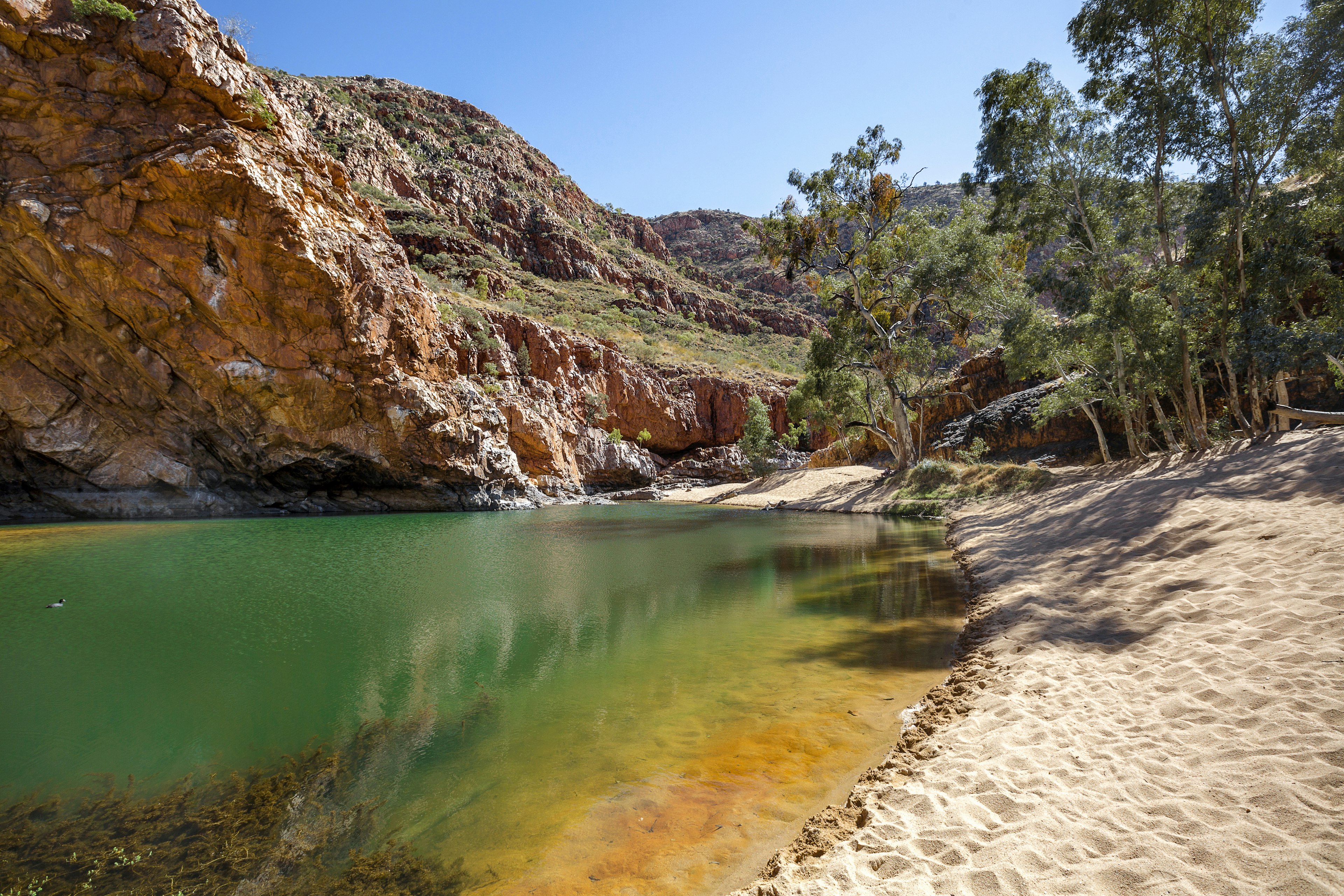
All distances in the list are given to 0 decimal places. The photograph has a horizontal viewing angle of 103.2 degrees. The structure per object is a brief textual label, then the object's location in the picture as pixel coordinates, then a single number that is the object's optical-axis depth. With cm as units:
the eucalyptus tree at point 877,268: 2416
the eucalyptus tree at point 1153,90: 1302
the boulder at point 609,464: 4753
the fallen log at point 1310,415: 1002
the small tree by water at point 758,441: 4584
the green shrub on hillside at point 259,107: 2655
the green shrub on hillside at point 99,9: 2227
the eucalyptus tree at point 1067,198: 1568
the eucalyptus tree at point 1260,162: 1159
